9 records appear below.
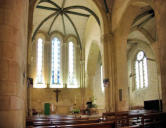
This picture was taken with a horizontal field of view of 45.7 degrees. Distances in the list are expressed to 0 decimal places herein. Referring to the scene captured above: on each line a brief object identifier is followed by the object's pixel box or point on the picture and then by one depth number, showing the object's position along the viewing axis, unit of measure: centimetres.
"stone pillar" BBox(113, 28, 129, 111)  1272
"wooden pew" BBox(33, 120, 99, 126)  643
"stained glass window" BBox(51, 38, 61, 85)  2192
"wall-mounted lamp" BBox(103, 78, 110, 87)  1319
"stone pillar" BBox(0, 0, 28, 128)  405
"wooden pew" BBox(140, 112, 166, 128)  647
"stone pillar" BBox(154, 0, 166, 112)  866
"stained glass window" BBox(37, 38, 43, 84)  2142
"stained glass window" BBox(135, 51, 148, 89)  2121
